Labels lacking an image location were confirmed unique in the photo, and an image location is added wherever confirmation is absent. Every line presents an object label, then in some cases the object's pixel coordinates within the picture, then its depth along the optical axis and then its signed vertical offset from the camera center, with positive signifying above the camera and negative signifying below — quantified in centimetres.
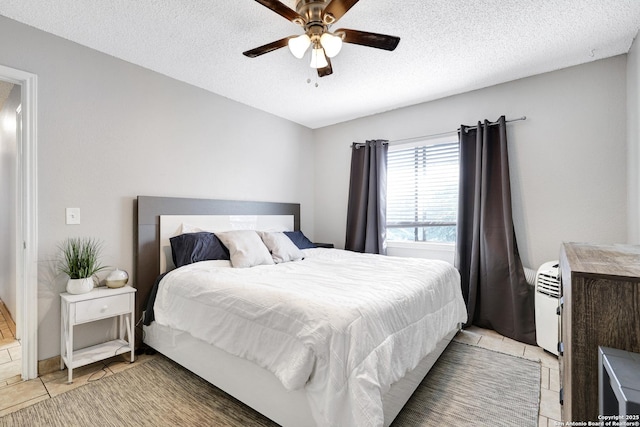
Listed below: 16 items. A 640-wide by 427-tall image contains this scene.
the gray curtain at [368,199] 382 +19
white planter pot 215 -55
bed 131 -63
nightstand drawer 209 -71
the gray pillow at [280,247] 290 -36
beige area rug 169 -120
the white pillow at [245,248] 259 -33
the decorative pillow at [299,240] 359 -34
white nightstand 205 -77
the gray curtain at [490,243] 284 -30
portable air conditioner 240 -78
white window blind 347 +27
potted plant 217 -39
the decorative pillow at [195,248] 256 -33
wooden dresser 68 -26
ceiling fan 164 +109
